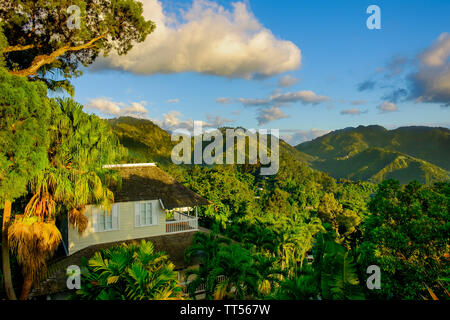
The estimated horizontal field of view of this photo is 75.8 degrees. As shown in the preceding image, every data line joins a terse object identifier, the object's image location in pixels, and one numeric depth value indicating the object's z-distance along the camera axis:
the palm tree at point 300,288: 8.62
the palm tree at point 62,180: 11.45
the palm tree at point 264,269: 12.84
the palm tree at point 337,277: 8.10
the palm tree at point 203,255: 12.43
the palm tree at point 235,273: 12.03
